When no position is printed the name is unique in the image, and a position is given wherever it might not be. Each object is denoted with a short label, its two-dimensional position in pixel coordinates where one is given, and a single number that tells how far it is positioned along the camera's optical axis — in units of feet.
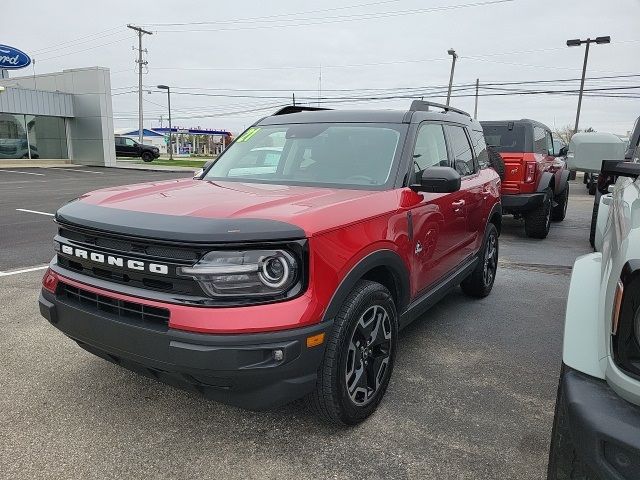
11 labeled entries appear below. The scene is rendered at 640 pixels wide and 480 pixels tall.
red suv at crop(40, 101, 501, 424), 7.11
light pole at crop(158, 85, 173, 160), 154.15
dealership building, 90.48
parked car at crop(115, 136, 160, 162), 128.16
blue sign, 88.38
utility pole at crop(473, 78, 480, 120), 130.13
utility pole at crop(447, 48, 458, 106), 106.93
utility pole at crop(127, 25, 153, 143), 123.96
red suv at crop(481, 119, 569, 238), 26.86
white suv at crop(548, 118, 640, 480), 4.61
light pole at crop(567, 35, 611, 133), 80.52
